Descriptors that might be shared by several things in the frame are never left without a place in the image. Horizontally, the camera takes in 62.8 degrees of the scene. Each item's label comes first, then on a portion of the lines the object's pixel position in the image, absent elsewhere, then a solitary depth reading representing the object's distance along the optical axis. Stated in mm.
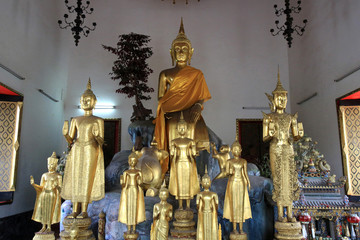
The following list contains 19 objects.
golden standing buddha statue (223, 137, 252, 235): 2688
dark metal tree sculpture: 6316
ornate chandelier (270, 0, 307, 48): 6145
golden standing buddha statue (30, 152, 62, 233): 2828
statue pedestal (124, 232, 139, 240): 2570
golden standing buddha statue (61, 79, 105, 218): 2836
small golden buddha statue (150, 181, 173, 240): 2574
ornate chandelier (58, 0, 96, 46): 6064
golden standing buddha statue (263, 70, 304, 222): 2920
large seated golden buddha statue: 4324
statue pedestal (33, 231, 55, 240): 2732
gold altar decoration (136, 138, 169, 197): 3486
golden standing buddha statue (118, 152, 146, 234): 2604
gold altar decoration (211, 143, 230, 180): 3207
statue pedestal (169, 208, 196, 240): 2639
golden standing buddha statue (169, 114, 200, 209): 2844
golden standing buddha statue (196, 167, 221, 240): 2494
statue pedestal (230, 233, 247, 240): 2604
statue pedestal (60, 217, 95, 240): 2619
